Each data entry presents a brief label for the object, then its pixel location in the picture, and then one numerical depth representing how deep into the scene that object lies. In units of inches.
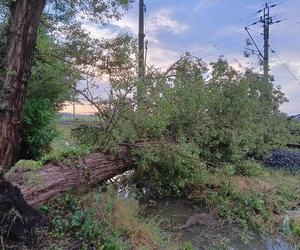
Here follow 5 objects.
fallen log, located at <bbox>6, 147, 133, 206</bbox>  117.6
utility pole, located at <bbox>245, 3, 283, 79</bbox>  568.2
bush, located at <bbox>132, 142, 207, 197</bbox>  173.5
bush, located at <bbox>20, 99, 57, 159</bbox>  208.1
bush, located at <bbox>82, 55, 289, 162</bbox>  170.0
